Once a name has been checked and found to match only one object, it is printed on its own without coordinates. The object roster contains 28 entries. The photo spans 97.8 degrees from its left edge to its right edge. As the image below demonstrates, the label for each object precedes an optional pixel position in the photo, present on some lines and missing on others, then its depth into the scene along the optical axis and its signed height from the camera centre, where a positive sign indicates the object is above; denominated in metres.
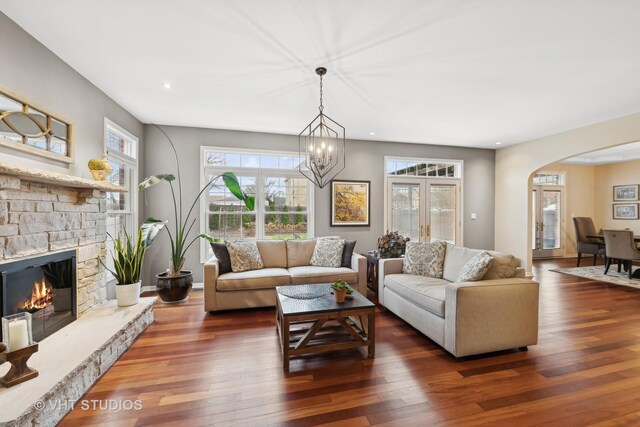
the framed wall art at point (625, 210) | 6.93 +0.06
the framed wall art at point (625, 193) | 6.91 +0.51
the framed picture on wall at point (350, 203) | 5.16 +0.19
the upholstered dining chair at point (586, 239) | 6.22 -0.61
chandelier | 4.60 +1.17
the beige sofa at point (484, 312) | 2.33 -0.87
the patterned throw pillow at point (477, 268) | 2.56 -0.52
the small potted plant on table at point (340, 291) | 2.48 -0.69
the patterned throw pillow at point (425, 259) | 3.34 -0.56
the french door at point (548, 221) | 7.40 -0.22
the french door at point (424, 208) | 5.55 +0.10
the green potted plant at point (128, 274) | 2.92 -0.65
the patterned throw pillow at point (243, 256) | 3.76 -0.59
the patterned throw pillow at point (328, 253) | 4.04 -0.59
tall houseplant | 3.77 -0.30
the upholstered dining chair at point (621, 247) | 5.00 -0.63
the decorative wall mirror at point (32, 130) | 1.98 +0.67
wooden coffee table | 2.26 -0.91
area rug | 4.85 -1.20
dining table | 5.18 -0.58
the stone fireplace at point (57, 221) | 1.90 -0.06
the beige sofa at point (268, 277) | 3.46 -0.83
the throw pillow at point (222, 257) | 3.72 -0.58
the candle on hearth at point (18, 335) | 1.63 -0.72
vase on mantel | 2.79 +0.46
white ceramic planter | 2.91 -0.85
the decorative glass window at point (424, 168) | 5.56 +0.93
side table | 4.03 -0.86
